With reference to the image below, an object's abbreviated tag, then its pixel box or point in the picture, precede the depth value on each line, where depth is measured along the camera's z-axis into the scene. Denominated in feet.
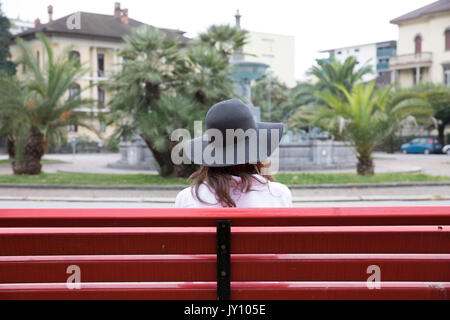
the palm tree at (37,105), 58.03
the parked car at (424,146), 134.12
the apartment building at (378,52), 234.79
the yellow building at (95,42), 62.85
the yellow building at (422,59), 155.63
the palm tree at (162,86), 50.72
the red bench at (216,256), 7.16
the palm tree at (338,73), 124.98
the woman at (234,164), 8.34
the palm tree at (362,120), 51.39
